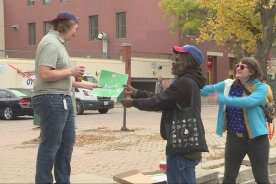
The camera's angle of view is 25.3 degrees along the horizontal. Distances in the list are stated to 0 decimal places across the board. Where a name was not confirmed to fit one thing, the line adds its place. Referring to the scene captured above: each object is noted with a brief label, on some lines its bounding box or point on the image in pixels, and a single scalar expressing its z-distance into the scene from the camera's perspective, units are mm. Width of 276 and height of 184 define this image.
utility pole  15770
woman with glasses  6219
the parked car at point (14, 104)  24250
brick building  45219
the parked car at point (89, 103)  26750
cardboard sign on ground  6345
